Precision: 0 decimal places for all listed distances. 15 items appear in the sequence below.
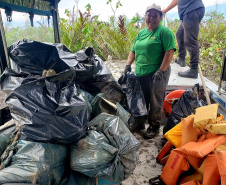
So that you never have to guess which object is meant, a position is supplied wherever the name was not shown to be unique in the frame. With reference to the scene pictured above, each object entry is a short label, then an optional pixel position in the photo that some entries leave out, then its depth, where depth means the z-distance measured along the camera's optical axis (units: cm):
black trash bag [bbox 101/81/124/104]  236
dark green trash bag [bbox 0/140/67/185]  119
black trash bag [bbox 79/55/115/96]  223
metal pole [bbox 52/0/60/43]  260
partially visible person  326
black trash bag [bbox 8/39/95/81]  175
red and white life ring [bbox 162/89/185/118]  296
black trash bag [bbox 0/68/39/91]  167
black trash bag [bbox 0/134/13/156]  147
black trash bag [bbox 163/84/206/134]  251
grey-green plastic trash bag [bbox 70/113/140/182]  146
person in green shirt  258
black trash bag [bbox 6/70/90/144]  145
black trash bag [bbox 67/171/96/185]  154
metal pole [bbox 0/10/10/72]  187
